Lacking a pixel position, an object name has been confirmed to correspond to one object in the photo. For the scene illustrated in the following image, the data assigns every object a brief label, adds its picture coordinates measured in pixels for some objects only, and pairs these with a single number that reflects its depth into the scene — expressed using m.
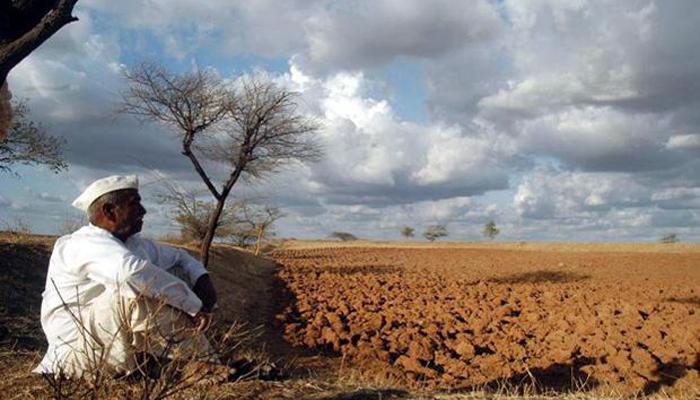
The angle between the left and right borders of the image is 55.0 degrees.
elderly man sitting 3.60
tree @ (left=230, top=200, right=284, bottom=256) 29.42
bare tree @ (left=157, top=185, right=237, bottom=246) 18.92
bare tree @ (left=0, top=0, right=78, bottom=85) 4.77
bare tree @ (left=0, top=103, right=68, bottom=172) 15.65
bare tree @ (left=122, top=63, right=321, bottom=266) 14.16
